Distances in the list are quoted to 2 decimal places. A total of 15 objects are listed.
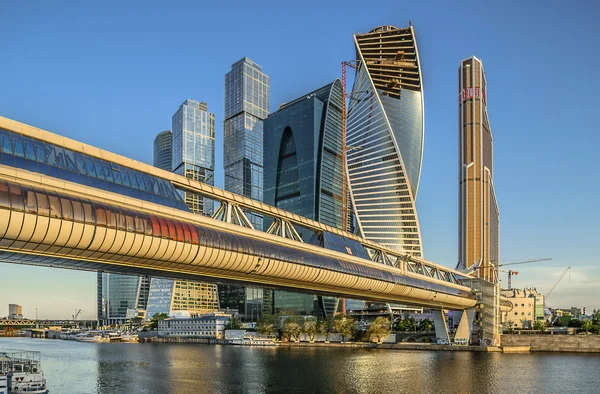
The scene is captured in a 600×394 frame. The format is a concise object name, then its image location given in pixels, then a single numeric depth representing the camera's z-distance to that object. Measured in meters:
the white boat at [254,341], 164.25
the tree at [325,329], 165.25
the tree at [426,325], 166.38
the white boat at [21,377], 54.19
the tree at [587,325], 140.38
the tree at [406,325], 165.25
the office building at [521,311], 191.50
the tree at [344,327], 158.75
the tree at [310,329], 166.75
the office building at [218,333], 197.00
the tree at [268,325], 182.25
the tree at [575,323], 155.00
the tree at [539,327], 147.50
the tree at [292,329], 169.62
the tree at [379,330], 151.25
